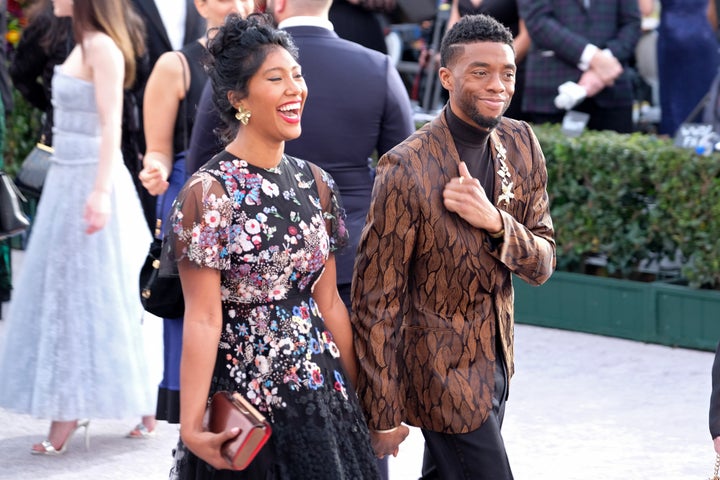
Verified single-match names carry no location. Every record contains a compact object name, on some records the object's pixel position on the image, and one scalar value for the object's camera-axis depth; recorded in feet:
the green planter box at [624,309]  50.24
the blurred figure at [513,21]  62.32
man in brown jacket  24.91
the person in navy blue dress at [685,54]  64.43
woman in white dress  39.19
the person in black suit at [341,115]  31.64
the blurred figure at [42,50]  53.73
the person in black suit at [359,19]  51.53
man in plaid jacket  58.65
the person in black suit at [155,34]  42.55
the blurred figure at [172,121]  35.25
